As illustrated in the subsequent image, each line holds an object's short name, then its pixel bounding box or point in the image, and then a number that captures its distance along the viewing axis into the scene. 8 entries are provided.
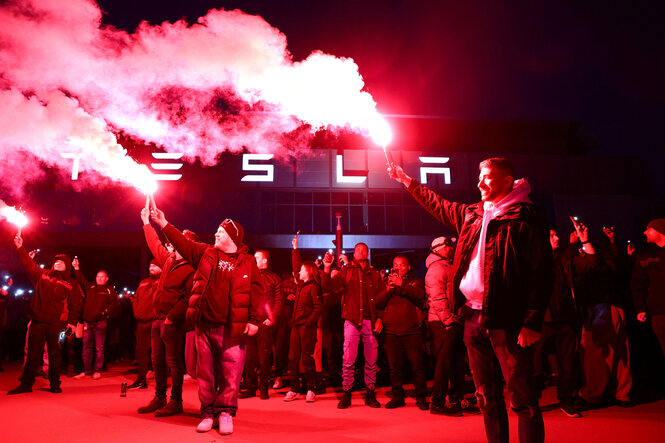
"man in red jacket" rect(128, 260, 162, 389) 8.28
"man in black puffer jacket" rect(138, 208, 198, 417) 5.84
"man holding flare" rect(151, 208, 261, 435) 5.05
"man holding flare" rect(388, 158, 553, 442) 2.95
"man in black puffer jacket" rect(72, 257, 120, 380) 10.40
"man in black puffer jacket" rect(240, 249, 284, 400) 7.38
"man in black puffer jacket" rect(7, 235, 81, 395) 7.59
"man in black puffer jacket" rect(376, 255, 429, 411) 6.66
